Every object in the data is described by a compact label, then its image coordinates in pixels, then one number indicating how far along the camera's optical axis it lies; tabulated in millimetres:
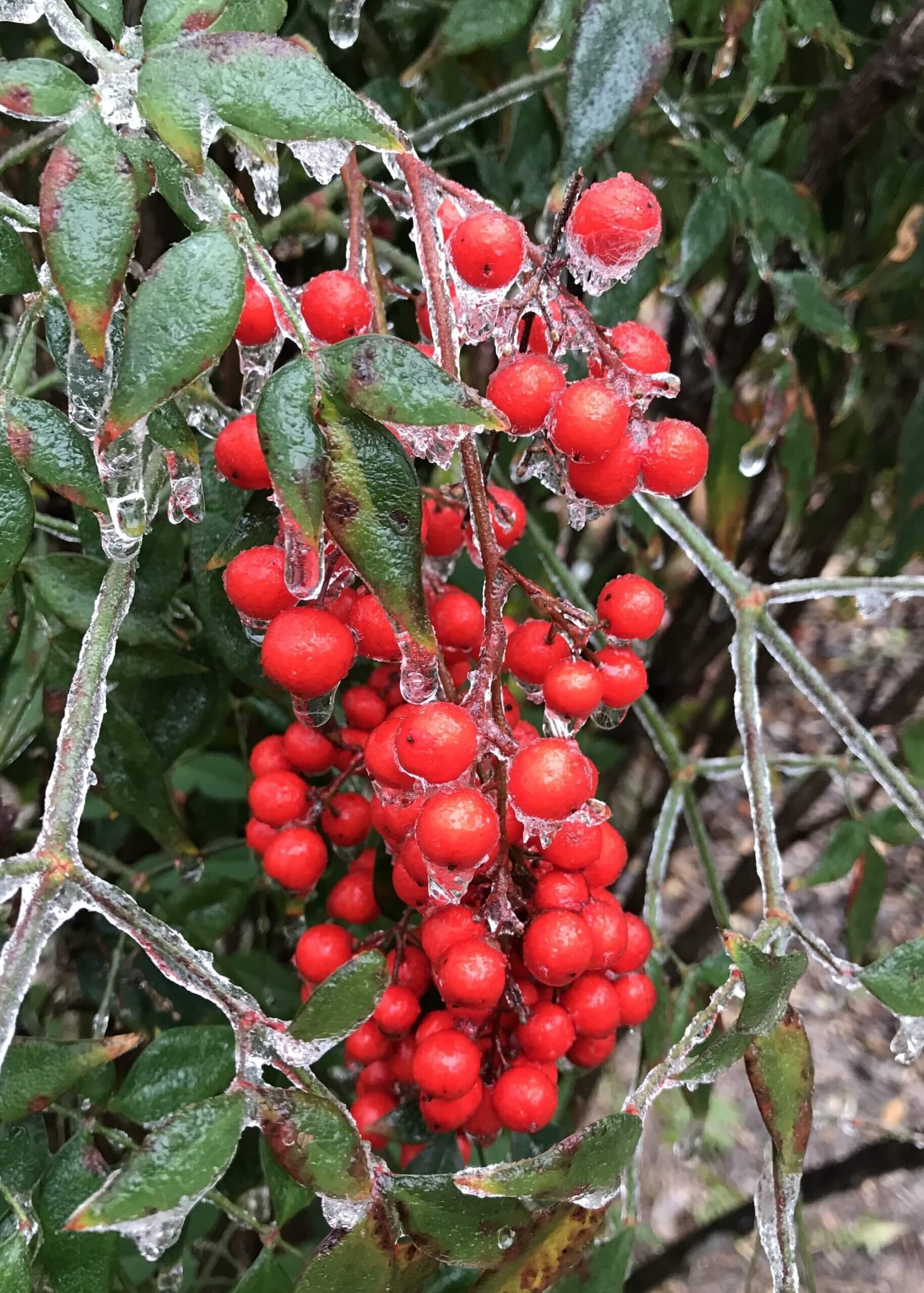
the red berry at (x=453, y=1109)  117
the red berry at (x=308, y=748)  130
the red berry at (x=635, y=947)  135
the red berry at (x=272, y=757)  135
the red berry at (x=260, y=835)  138
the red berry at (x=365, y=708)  130
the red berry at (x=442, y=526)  124
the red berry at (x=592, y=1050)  130
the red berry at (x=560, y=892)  115
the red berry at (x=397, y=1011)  125
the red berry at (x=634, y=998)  135
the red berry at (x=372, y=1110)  135
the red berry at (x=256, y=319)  100
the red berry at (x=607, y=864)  123
